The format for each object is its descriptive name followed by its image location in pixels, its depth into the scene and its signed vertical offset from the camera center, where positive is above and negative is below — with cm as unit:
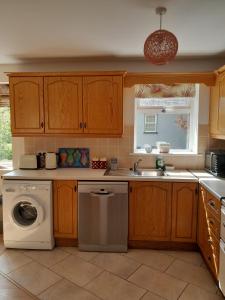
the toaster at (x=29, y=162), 318 -40
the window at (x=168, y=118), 326 +19
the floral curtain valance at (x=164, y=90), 323 +54
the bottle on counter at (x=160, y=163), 318 -41
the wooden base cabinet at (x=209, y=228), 212 -90
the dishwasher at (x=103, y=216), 276 -95
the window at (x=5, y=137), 354 -9
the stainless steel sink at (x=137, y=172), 298 -51
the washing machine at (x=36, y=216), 279 -96
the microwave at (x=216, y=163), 280 -36
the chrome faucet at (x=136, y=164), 321 -43
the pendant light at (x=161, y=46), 171 +59
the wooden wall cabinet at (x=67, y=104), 298 +33
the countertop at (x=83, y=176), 276 -51
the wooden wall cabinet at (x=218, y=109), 270 +27
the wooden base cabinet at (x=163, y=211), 276 -90
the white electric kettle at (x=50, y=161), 316 -38
